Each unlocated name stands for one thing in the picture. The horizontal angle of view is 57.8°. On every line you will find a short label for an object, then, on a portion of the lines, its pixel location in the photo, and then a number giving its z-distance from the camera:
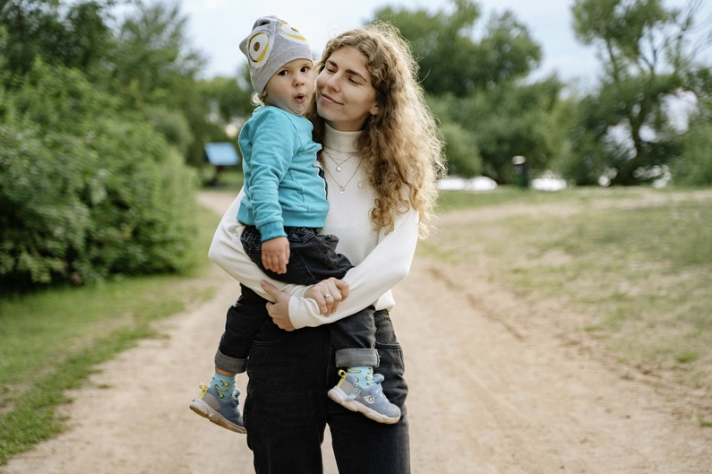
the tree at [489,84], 30.61
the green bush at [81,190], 6.94
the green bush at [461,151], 26.09
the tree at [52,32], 6.71
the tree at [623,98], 19.91
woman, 2.04
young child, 1.97
